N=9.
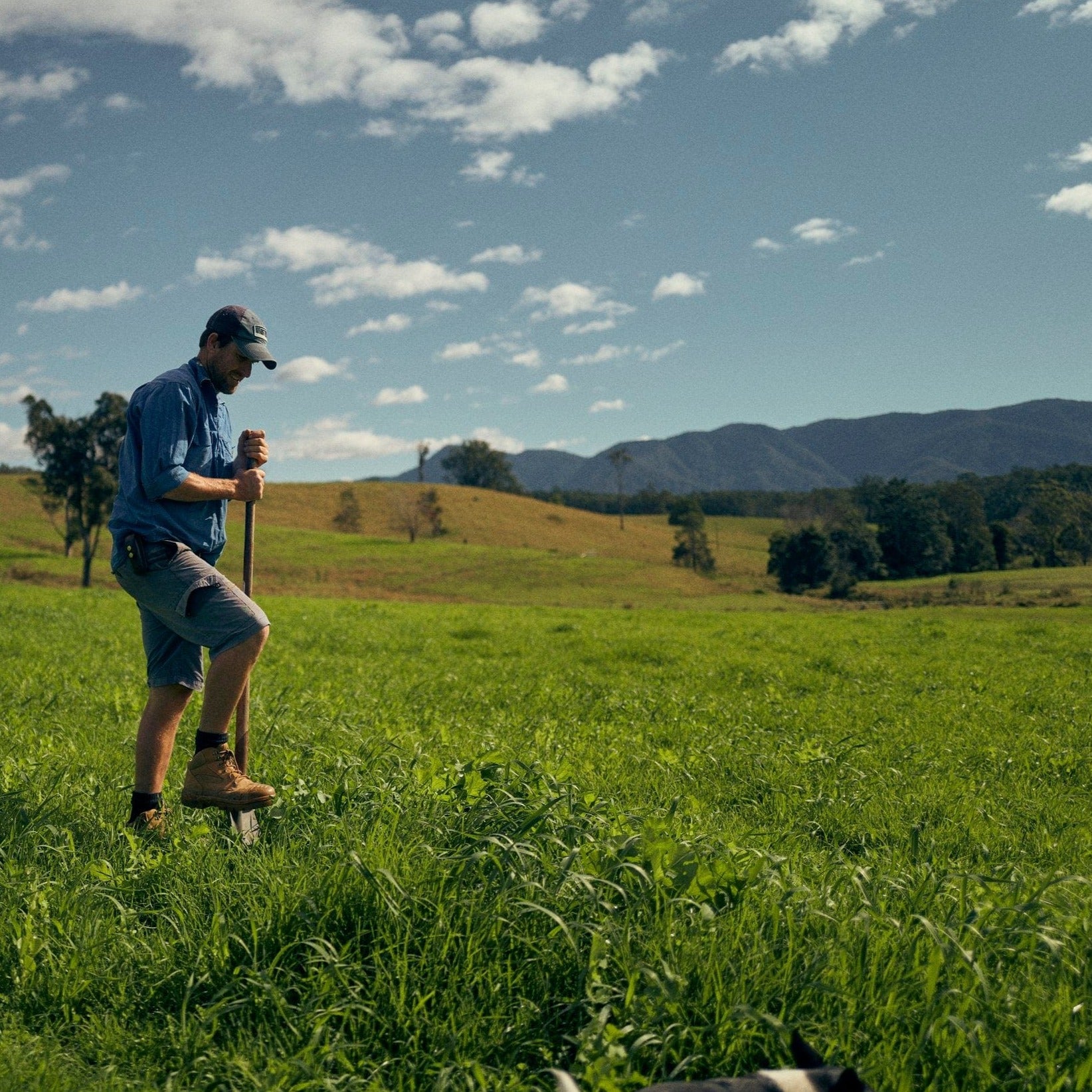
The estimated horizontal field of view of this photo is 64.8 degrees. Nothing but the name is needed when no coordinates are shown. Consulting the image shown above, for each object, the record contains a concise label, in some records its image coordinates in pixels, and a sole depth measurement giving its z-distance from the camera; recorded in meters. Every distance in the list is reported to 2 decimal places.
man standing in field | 4.70
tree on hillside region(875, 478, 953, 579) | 87.12
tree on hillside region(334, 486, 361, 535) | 112.06
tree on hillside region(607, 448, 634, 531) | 164.25
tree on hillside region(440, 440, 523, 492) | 166.75
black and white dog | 2.21
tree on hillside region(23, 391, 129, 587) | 63.72
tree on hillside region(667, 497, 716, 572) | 107.06
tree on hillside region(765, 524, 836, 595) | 87.18
